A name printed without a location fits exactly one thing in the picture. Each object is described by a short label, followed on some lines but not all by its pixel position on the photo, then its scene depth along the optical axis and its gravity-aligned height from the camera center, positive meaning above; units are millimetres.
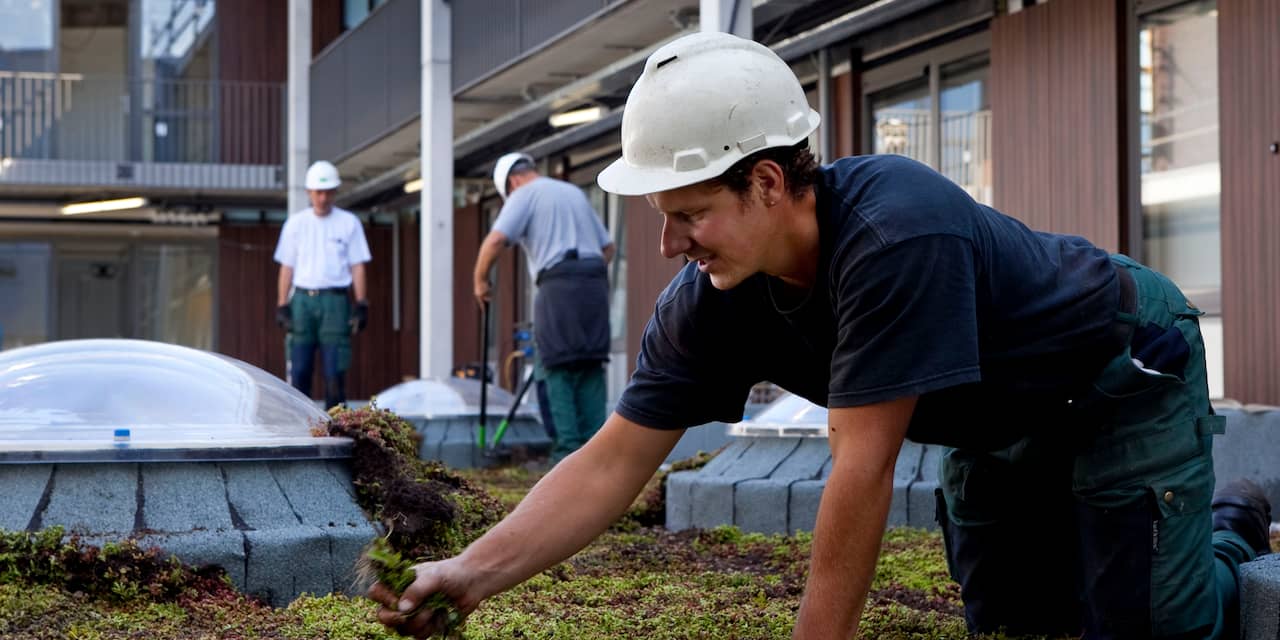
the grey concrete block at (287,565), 3992 -553
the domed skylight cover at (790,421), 6328 -319
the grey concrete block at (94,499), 4020 -396
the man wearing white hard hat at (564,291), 8289 +266
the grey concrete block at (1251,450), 5953 -414
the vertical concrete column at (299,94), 19062 +3021
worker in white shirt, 10602 +425
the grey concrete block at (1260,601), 3068 -503
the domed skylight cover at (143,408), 4316 -185
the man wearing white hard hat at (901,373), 2416 -55
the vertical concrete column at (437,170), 13562 +1450
